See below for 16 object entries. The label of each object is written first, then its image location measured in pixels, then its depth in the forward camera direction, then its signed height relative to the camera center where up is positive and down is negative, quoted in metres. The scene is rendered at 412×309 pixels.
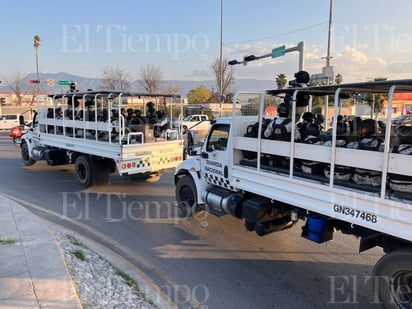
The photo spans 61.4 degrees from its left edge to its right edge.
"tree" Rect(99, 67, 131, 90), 45.97 +3.50
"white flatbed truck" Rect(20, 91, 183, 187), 8.86 -0.87
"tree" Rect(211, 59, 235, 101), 47.37 +4.57
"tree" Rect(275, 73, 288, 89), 47.96 +4.65
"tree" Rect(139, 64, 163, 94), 48.20 +4.01
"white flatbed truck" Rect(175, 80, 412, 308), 3.65 -1.04
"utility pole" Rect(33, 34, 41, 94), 40.47 +7.49
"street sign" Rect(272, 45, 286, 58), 15.62 +2.68
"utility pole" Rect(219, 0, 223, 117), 30.65 +7.38
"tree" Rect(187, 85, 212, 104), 56.92 +2.37
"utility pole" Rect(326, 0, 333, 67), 20.25 +4.64
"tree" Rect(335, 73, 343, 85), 31.51 +3.18
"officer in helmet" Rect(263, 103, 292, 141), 5.06 -0.27
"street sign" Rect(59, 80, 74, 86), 21.52 +1.53
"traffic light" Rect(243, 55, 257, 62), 17.45 +2.61
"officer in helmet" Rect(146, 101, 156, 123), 10.53 -0.10
